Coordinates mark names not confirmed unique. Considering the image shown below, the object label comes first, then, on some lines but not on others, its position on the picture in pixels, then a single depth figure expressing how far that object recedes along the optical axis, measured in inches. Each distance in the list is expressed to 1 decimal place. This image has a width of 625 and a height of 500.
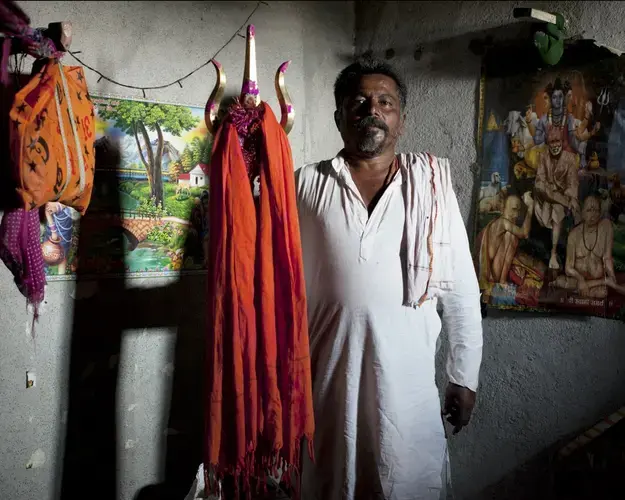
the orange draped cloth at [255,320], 55.1
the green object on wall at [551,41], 68.6
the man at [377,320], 59.8
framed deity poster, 67.4
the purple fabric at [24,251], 51.6
